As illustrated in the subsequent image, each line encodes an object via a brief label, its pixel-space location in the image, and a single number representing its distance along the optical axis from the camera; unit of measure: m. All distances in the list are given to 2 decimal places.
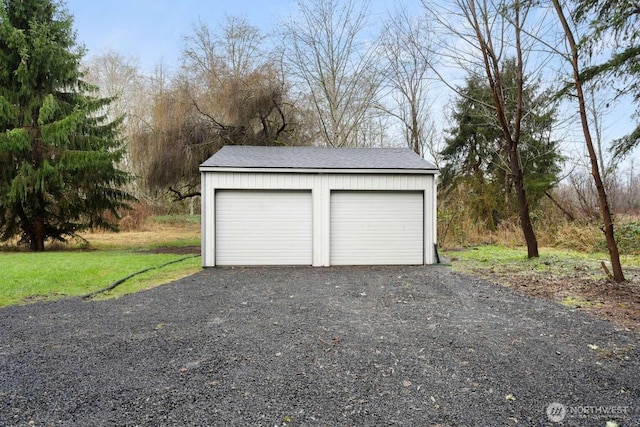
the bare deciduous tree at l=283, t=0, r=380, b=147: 17.17
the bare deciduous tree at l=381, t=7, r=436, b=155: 15.68
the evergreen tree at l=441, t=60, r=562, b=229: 14.10
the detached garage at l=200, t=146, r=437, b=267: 8.62
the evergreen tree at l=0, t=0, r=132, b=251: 11.23
